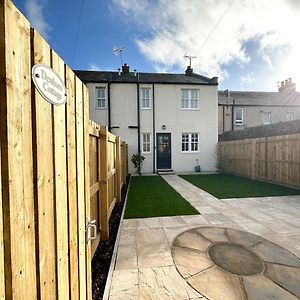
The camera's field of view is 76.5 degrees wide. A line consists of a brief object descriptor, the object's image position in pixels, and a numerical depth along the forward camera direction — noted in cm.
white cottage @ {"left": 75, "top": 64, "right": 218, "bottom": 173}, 1388
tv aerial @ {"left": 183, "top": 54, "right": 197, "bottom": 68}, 1552
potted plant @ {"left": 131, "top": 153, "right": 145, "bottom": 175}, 1340
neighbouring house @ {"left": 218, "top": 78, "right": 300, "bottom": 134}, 1875
